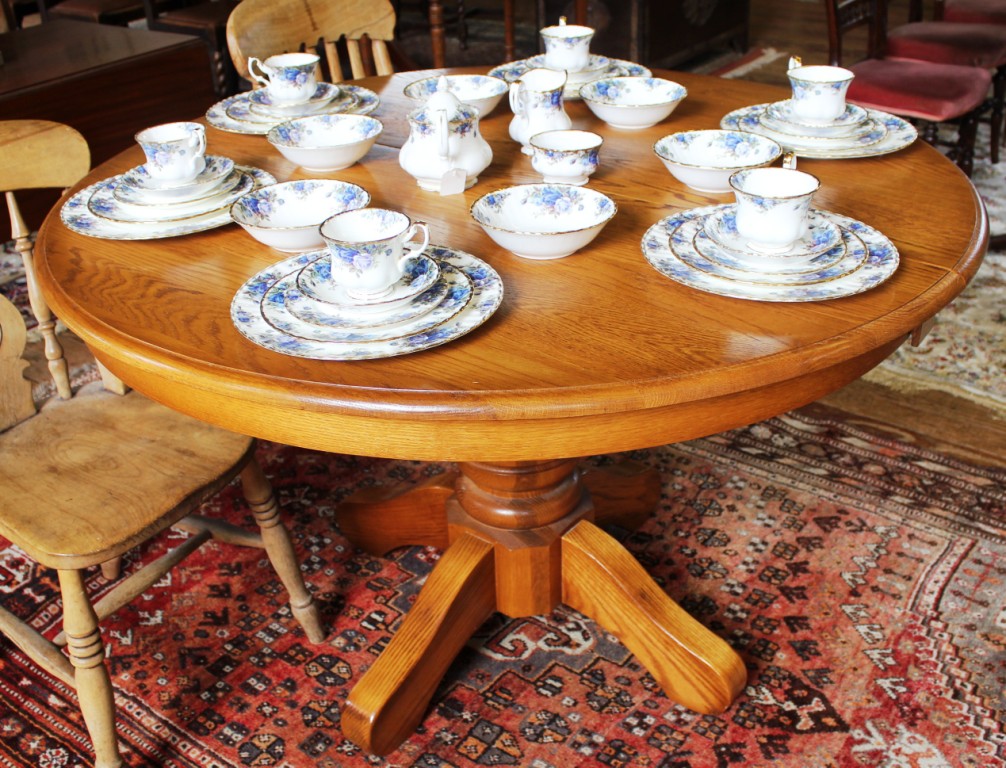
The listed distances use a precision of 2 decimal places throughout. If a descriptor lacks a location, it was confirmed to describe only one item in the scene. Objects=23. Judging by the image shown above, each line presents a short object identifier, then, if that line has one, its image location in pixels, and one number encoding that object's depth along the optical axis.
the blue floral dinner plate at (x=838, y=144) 1.56
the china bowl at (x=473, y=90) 1.77
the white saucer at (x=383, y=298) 1.13
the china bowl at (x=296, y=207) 1.30
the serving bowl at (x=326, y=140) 1.54
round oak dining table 1.04
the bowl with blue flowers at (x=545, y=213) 1.27
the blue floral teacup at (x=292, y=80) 1.77
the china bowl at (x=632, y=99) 1.71
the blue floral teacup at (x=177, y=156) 1.43
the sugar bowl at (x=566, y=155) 1.42
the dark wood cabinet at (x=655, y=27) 4.36
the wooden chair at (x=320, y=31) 2.08
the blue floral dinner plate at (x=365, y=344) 1.06
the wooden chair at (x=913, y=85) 2.88
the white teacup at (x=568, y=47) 1.87
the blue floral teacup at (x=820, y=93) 1.58
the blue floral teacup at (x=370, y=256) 1.11
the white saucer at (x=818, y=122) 1.61
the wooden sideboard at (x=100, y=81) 3.13
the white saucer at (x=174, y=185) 1.45
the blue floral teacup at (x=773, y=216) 1.19
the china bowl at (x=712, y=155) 1.44
